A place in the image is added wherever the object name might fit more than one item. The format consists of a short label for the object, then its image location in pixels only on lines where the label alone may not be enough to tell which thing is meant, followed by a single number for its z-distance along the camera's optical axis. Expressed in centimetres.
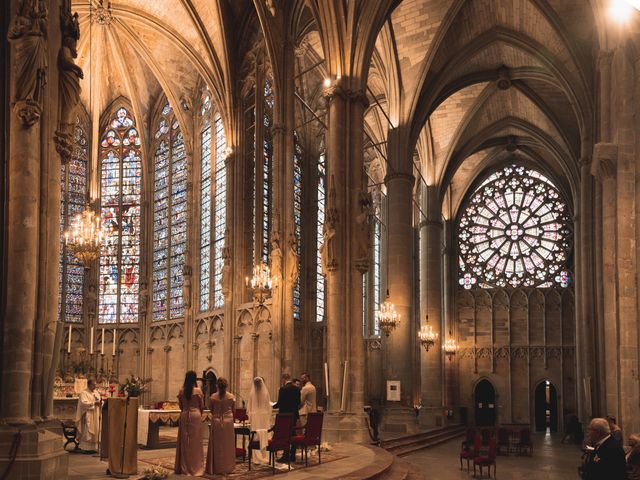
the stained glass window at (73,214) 2992
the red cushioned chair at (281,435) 1126
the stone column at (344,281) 1833
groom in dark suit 1289
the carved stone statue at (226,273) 2450
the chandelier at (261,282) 2138
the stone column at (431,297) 2991
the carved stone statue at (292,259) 2138
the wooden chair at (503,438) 2105
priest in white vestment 1434
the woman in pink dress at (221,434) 1092
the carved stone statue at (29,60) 885
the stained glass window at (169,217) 2955
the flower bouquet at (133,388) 1221
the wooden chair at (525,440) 2127
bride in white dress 1212
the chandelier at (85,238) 1948
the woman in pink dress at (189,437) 1058
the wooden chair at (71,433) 1488
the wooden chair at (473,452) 1618
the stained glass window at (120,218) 3069
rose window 3747
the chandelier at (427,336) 2969
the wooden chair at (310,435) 1222
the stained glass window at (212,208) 2718
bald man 636
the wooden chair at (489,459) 1547
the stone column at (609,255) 1392
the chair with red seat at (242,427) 1270
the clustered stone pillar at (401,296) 2406
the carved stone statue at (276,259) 2125
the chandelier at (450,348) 3719
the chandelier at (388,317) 2355
